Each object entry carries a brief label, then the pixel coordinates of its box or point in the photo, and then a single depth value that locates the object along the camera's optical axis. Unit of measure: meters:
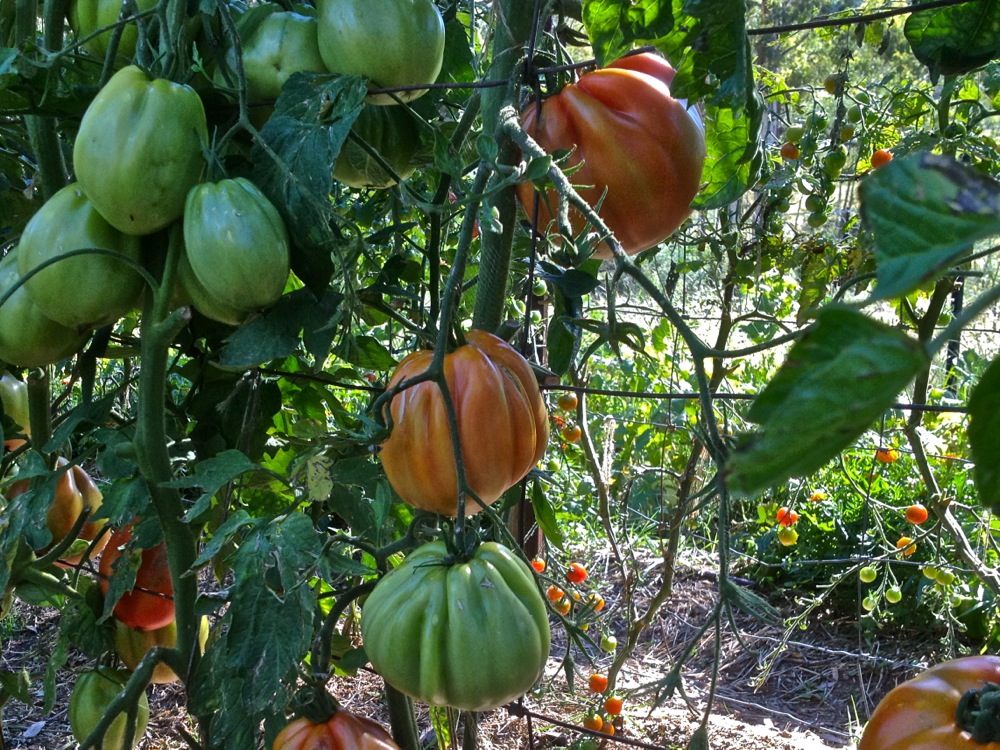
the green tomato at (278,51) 0.62
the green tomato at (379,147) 0.69
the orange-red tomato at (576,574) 1.54
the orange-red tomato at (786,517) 1.76
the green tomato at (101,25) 0.65
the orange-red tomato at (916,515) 1.74
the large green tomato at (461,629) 0.53
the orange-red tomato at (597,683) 1.45
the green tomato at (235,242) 0.53
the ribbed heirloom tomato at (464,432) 0.61
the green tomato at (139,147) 0.54
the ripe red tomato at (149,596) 0.91
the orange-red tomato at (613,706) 1.35
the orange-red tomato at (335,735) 0.67
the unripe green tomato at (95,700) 0.86
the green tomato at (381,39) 0.59
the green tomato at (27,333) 0.63
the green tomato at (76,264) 0.59
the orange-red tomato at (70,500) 0.95
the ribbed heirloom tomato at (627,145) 0.69
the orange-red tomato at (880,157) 1.30
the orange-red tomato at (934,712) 0.71
